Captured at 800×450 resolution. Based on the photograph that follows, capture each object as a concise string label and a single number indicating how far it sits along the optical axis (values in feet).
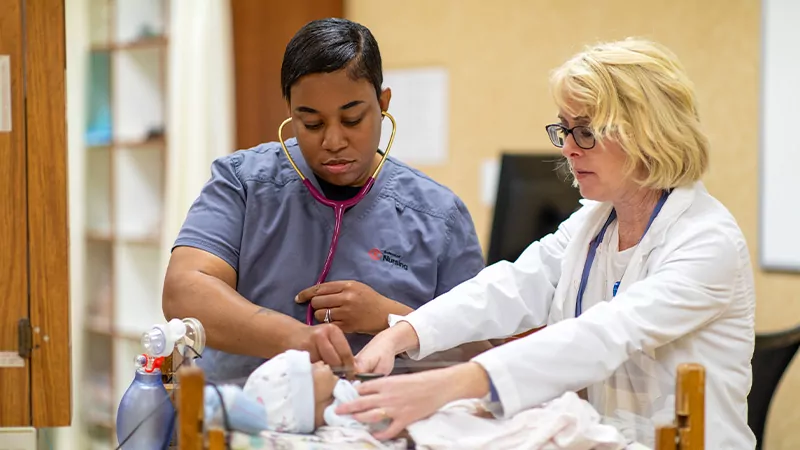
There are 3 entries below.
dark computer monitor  10.55
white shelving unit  13.33
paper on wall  12.99
